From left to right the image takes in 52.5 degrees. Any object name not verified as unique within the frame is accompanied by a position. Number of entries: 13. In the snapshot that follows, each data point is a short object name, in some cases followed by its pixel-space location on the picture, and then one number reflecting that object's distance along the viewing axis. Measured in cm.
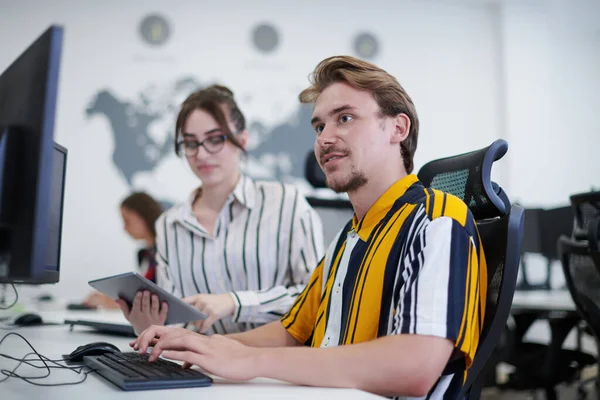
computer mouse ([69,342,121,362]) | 117
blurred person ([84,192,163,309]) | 403
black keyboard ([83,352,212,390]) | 89
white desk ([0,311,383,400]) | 85
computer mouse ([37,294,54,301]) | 329
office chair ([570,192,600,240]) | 214
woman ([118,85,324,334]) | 194
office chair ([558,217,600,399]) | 210
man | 93
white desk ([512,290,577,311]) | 304
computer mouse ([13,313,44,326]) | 191
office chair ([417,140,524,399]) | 113
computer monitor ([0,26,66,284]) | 82
